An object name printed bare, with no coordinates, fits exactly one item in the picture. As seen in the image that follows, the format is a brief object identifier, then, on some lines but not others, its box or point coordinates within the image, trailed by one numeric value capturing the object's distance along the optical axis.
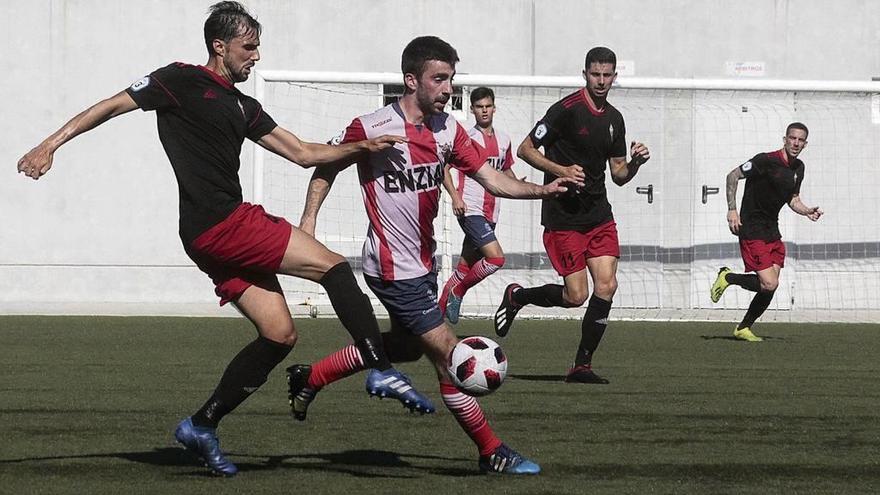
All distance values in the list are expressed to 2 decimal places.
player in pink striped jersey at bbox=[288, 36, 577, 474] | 12.79
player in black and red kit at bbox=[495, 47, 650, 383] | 19.92
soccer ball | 12.21
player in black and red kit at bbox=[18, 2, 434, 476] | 12.03
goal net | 36.44
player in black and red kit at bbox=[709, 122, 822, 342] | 28.23
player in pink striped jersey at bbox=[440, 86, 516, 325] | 26.84
